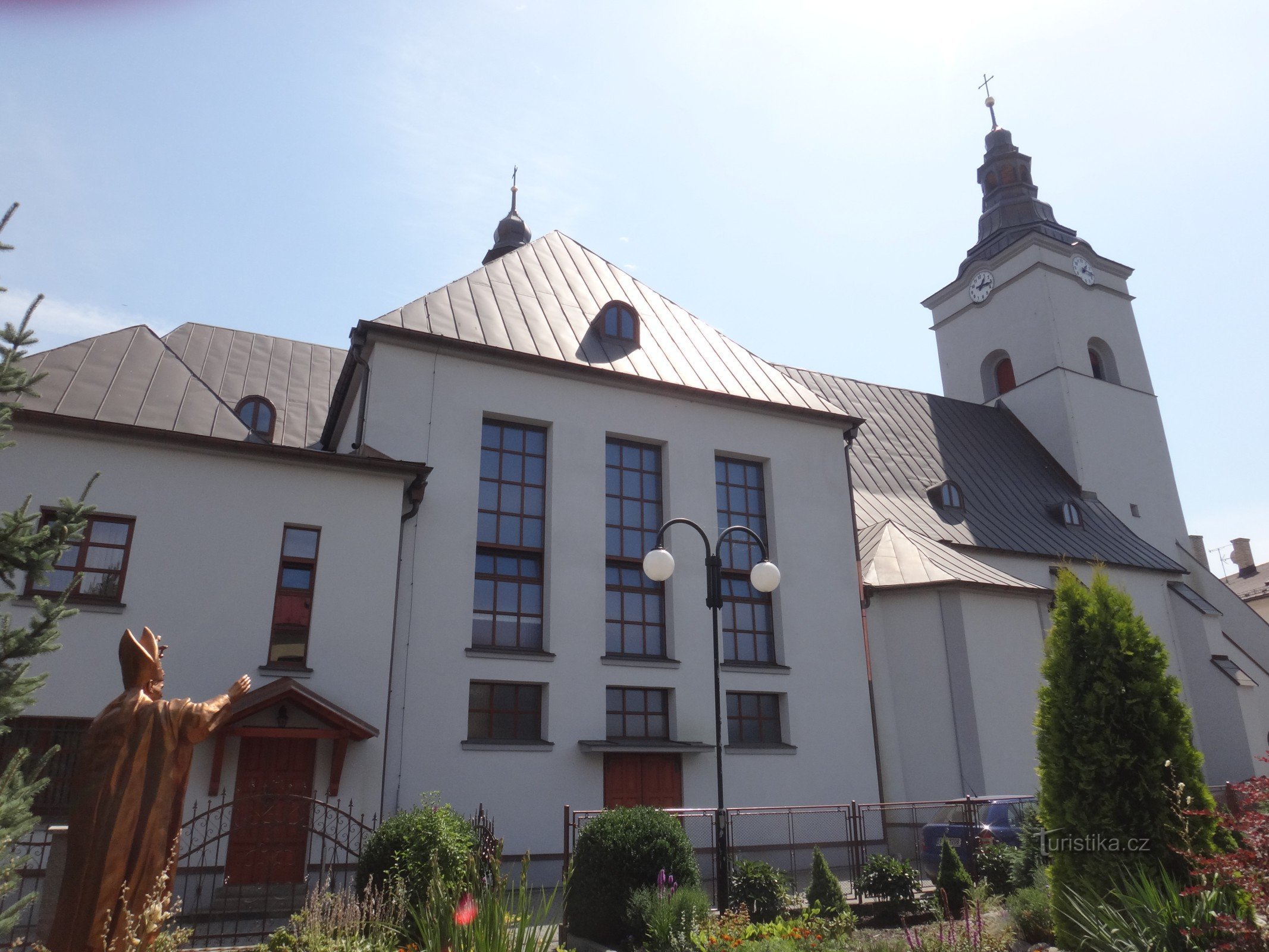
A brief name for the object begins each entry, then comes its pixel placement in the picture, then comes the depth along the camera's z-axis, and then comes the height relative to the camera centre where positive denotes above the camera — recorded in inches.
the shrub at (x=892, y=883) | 473.4 -33.8
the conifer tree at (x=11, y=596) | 231.6 +58.6
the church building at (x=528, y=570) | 542.0 +174.0
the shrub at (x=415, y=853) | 389.1 -13.9
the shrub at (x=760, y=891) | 440.1 -34.4
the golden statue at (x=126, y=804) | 261.4 +5.4
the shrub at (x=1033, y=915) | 381.4 -41.2
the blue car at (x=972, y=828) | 533.0 -8.2
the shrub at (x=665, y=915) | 350.0 -36.7
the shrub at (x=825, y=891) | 438.9 -35.0
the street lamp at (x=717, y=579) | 427.2 +114.9
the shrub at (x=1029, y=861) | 466.3 -23.3
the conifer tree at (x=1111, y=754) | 328.8 +21.0
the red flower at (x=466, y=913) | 263.9 -26.1
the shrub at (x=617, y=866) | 381.1 -19.8
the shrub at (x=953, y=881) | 453.7 -32.0
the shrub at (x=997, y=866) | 488.1 -27.0
